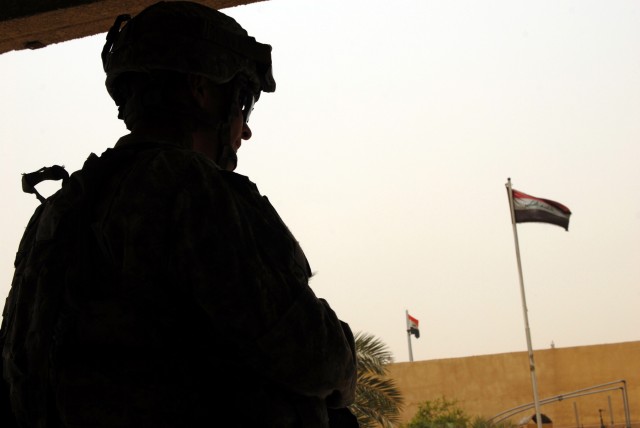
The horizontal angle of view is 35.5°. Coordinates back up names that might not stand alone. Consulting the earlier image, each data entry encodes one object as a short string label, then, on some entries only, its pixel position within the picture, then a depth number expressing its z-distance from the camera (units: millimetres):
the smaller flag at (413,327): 33938
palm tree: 13055
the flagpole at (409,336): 34062
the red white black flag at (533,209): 23656
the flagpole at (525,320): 19233
